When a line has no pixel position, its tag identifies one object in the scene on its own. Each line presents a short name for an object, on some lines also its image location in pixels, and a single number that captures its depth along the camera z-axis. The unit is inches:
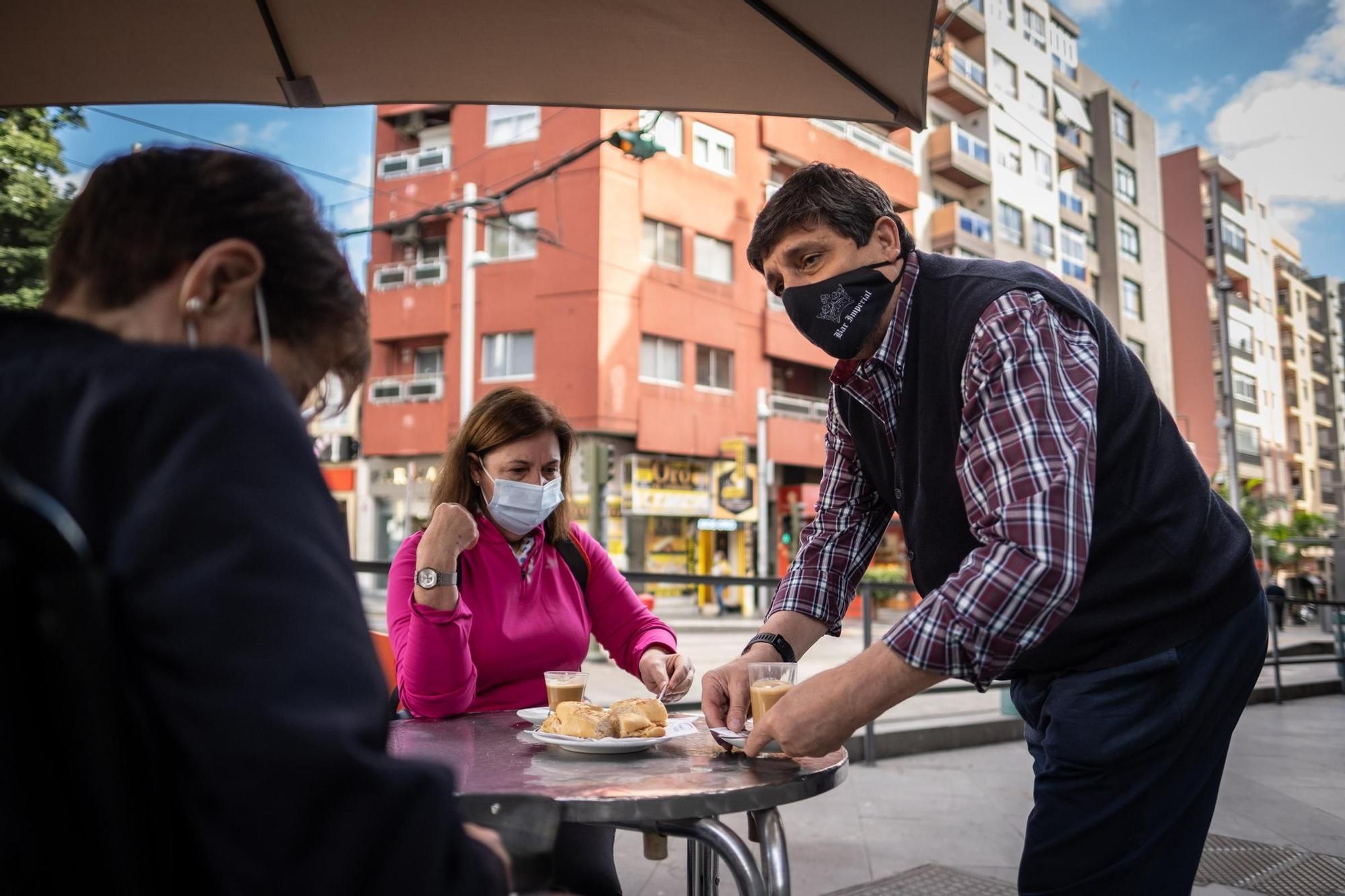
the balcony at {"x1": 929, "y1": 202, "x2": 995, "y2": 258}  1143.6
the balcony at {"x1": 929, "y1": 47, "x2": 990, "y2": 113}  1129.4
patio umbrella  89.4
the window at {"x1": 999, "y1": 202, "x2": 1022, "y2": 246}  1234.0
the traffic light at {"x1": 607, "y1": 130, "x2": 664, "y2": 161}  413.4
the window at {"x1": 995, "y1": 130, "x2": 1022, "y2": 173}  1239.5
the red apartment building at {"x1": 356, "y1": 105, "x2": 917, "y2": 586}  861.8
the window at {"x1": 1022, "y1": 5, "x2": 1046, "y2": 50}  1280.5
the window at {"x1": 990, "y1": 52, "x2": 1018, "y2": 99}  1226.6
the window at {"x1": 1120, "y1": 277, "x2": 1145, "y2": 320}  1414.9
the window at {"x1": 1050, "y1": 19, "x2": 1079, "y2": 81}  1350.9
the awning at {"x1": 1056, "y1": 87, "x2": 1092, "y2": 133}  1358.3
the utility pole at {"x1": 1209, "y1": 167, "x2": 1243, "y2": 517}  955.3
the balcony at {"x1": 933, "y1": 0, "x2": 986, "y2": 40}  1134.4
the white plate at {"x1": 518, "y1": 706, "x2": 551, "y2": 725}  78.3
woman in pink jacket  84.9
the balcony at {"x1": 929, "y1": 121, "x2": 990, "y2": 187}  1159.6
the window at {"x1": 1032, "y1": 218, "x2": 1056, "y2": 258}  1285.7
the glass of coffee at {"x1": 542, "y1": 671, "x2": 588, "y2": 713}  80.7
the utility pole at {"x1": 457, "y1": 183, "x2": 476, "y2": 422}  697.6
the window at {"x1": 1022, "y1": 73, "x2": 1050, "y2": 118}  1293.1
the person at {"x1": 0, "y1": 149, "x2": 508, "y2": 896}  23.8
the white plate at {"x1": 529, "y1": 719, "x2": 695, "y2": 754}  66.4
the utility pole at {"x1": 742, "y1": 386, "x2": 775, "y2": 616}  941.2
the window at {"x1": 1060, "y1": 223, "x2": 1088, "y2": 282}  1341.0
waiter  52.4
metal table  53.4
